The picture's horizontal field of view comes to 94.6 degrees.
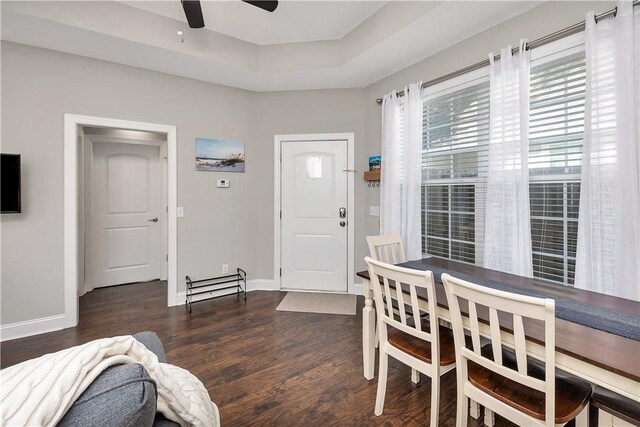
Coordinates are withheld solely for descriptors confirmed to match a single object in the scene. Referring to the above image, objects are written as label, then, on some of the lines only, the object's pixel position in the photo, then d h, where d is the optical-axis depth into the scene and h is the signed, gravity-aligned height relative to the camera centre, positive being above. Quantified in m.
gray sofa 0.58 -0.40
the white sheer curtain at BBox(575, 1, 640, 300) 1.60 +0.28
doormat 3.25 -1.08
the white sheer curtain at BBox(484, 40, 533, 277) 2.08 +0.30
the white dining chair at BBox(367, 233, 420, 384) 2.42 -0.33
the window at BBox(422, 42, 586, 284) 1.95 +0.38
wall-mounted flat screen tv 2.45 +0.23
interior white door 3.97 -0.04
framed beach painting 3.51 +0.68
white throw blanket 0.55 -0.37
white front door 3.80 -0.06
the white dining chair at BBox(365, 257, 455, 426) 1.47 -0.71
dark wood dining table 0.97 -0.51
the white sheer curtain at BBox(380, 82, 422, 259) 2.90 +0.44
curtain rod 1.72 +1.16
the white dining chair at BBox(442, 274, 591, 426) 1.08 -0.66
